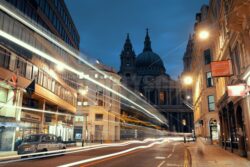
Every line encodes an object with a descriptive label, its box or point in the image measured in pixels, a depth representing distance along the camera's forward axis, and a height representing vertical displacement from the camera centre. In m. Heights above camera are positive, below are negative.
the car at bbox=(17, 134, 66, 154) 17.03 -1.02
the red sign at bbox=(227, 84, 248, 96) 15.87 +2.35
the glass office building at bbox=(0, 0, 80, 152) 24.92 +6.73
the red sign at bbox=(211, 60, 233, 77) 19.16 +4.40
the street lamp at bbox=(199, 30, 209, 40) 15.60 +5.65
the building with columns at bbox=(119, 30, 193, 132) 126.56 +20.57
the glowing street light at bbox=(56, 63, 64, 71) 39.03 +9.52
